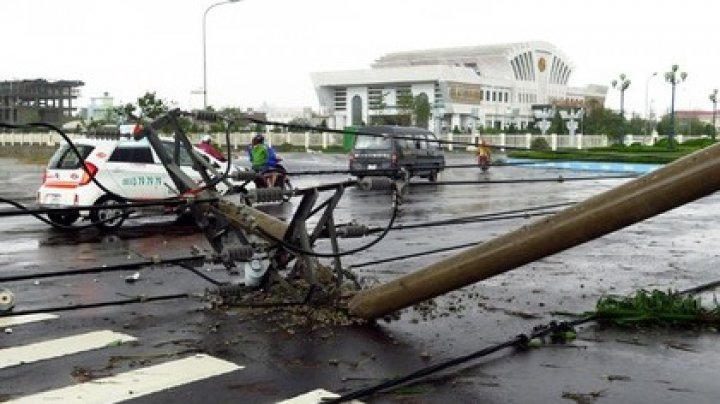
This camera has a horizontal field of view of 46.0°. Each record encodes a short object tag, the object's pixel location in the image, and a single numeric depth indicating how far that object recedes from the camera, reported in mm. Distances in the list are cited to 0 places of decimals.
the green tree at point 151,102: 50994
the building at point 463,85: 110500
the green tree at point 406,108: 85750
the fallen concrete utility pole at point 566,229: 5375
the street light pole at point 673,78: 64625
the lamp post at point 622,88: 78688
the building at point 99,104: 81006
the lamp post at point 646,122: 95981
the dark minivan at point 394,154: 27734
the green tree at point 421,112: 86125
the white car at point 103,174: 15422
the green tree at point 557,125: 78312
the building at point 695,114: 174988
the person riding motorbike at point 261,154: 20312
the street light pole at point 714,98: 86125
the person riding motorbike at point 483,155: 34712
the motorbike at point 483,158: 34650
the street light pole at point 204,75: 47384
